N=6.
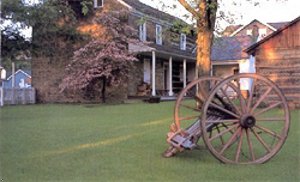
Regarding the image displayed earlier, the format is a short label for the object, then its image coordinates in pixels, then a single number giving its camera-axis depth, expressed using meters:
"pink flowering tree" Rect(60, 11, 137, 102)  28.55
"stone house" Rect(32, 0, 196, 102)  31.61
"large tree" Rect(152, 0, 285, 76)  19.47
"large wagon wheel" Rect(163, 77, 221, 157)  8.13
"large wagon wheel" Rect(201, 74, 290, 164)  7.73
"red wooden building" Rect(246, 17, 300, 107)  22.28
